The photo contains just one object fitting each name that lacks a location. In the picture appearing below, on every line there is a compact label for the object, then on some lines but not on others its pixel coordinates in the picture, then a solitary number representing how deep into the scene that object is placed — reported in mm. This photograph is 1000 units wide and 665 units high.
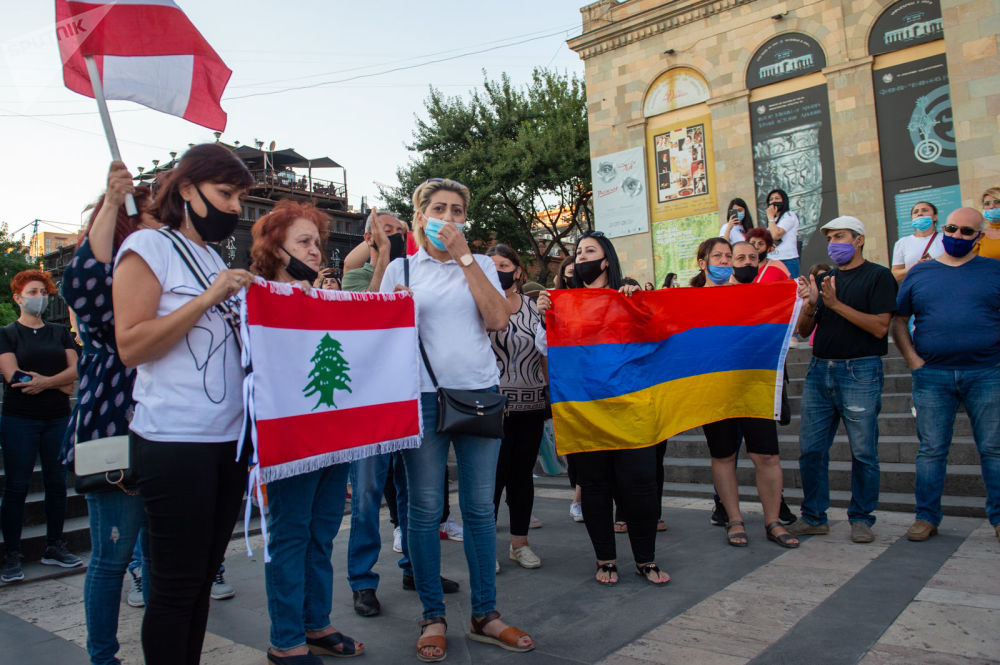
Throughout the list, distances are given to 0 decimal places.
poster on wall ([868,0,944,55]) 13320
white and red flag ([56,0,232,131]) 2662
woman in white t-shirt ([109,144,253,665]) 2135
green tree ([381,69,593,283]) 24562
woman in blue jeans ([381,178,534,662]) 3107
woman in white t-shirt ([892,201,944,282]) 7523
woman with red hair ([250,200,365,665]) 2727
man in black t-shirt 4641
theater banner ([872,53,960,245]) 13203
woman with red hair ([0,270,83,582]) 4684
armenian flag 4152
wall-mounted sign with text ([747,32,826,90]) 14742
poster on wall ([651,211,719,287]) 16516
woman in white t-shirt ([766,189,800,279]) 9641
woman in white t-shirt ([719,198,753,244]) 9258
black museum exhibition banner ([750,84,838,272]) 14633
